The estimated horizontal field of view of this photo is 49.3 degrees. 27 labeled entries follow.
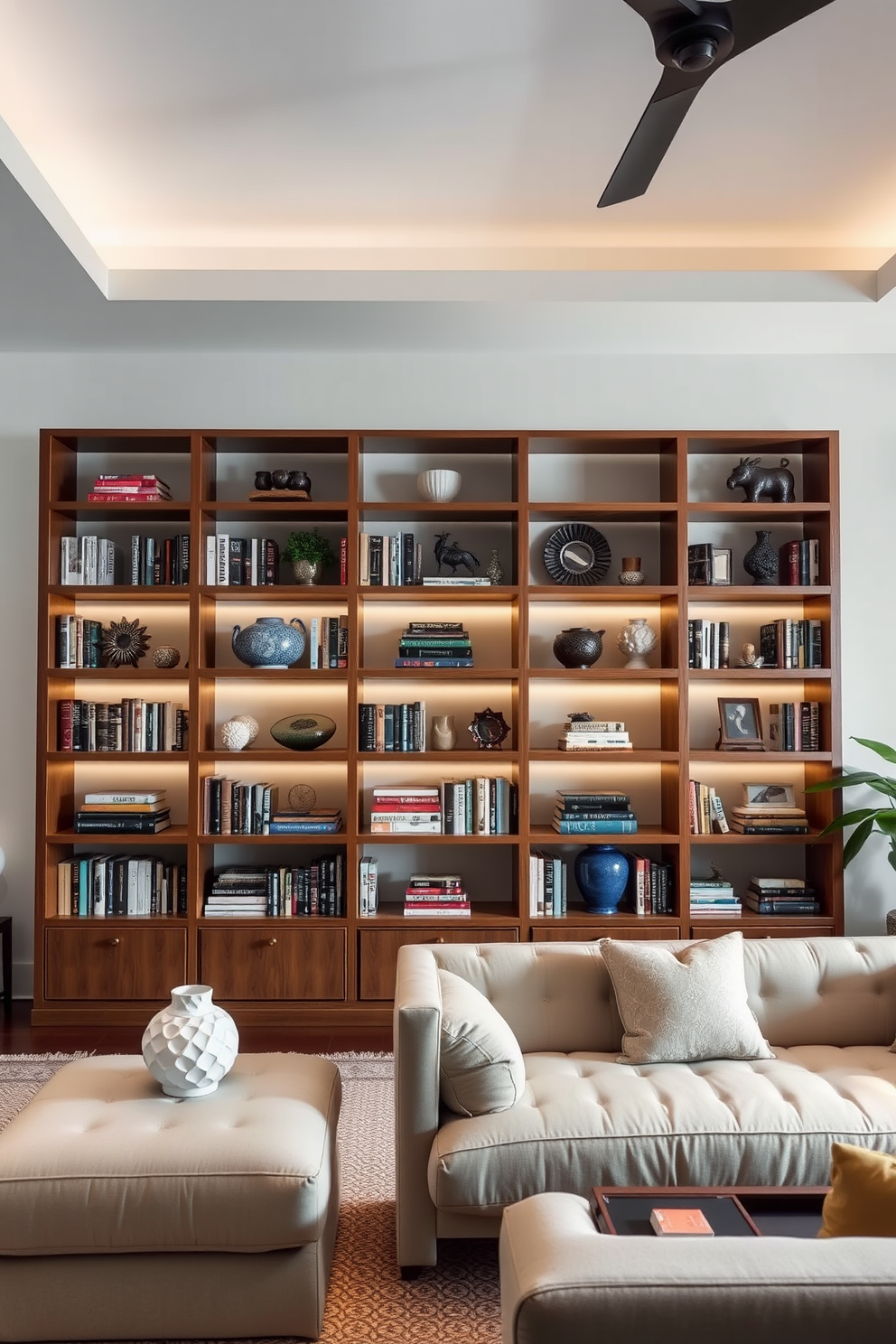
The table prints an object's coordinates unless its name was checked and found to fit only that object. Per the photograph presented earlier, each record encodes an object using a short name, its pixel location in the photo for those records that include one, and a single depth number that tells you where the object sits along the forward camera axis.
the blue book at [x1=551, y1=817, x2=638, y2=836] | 3.99
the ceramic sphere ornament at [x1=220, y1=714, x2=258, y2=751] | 4.06
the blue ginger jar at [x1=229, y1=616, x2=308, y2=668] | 4.02
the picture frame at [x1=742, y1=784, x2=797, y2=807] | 4.13
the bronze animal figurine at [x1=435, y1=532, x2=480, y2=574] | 4.11
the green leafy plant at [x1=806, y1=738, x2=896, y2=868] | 3.76
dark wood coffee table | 1.78
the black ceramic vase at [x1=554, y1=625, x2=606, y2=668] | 4.08
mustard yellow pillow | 1.22
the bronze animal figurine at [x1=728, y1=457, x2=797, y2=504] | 4.10
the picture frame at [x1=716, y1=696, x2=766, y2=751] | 4.11
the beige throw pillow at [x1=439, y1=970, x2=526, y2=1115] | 2.16
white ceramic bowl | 4.10
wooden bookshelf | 3.96
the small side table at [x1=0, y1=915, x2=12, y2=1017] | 4.07
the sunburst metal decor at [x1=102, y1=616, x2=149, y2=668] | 4.10
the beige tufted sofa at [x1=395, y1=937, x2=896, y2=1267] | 2.07
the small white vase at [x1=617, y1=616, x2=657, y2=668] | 4.12
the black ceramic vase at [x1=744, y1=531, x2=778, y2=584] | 4.13
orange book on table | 1.71
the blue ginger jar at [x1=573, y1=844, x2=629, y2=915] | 3.99
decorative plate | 4.21
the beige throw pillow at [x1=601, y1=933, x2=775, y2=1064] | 2.46
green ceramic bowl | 4.08
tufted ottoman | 1.89
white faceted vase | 2.16
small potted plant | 4.09
